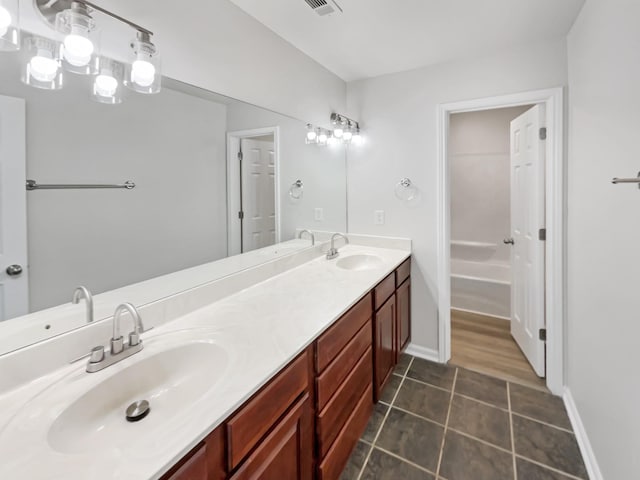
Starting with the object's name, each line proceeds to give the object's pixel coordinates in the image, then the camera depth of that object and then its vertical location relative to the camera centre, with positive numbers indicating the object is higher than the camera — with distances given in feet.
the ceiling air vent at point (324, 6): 5.19 +3.82
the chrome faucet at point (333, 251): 7.85 -0.36
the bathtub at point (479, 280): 10.91 -1.64
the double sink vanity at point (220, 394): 2.23 -1.43
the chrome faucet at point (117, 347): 3.14 -1.14
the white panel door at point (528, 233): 7.10 +0.03
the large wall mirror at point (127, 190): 3.13 +0.68
